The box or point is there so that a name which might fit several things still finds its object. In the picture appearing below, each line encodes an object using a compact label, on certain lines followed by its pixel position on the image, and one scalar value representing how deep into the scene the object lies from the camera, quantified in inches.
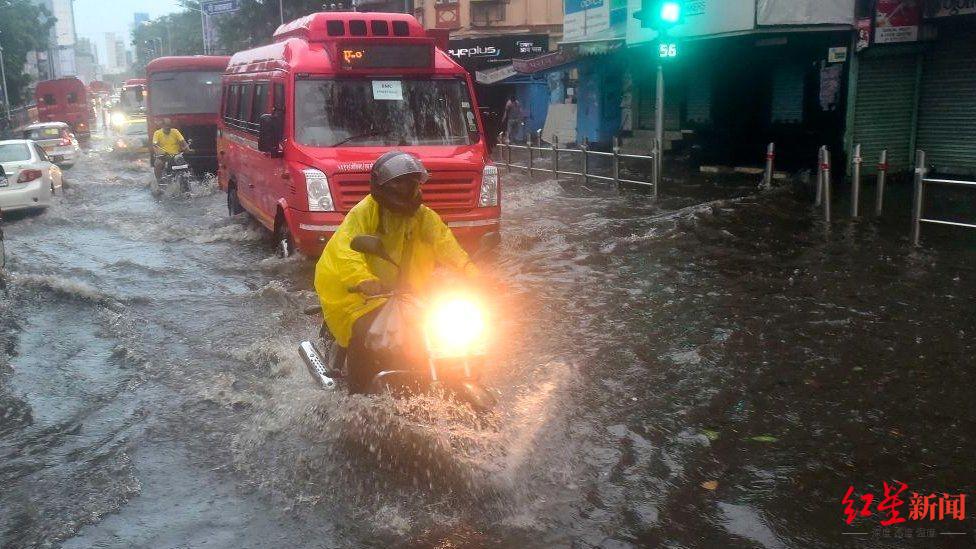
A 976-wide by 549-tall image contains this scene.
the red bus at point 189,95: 890.7
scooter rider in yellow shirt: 792.9
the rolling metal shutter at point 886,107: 657.6
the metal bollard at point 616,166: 645.4
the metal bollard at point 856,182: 468.4
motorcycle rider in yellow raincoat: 186.1
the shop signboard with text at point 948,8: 586.9
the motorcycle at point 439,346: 177.8
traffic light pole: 606.5
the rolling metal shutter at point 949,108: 633.6
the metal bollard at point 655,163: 598.9
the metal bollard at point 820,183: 501.0
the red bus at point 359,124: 372.5
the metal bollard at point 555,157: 763.4
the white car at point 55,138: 1144.2
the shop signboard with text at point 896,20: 620.7
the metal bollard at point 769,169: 606.9
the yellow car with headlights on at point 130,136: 1424.7
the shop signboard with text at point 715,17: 650.2
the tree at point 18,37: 1909.4
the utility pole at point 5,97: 1846.7
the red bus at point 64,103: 1888.5
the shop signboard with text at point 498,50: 1443.2
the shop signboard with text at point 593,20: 916.0
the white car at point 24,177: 626.8
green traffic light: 560.1
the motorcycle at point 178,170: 776.9
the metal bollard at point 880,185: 471.4
